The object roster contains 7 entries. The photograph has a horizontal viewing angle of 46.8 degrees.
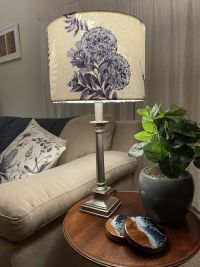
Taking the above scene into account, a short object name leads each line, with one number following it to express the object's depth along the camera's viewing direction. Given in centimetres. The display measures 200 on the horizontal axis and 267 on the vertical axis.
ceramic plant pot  68
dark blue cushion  145
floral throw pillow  115
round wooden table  60
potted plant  68
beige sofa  72
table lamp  69
